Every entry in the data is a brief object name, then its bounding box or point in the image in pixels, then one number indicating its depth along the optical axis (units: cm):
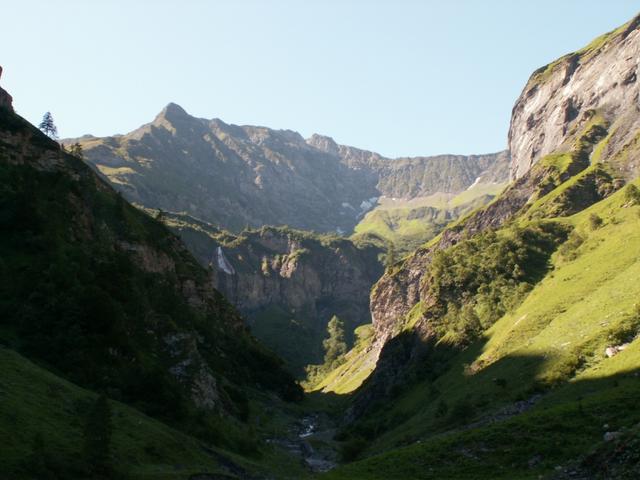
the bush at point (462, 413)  5531
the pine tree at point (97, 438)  3027
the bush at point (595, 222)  9969
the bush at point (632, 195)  10028
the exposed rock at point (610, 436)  2793
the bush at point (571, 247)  9403
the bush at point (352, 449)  6969
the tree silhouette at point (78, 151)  13409
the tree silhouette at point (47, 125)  19438
